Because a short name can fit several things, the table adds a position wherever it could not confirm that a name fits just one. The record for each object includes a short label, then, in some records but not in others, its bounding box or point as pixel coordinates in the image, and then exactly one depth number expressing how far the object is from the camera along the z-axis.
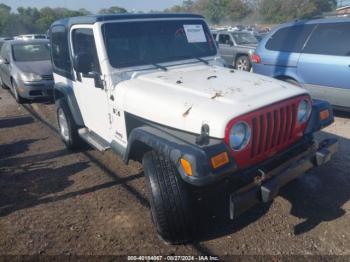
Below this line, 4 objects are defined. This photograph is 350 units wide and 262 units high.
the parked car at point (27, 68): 8.45
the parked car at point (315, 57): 6.05
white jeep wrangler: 2.71
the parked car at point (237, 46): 12.92
